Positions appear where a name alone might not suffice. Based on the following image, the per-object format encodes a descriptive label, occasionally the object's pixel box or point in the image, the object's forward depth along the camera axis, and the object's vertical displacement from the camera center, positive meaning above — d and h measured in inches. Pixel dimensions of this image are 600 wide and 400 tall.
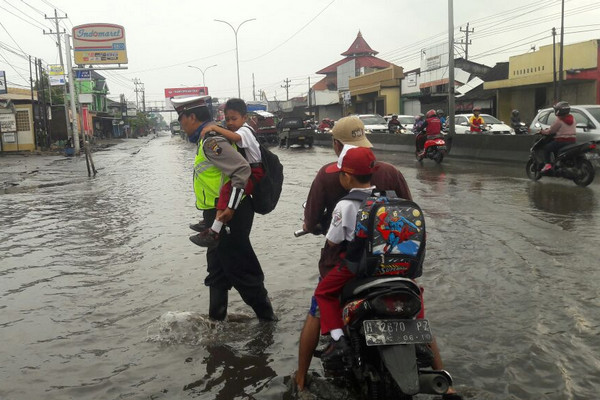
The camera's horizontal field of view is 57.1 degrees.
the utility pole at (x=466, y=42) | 2112.5 +298.4
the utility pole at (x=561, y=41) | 1024.9 +143.0
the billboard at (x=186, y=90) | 3399.1 +263.6
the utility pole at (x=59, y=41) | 1351.9 +251.6
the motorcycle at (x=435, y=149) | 648.4 -31.8
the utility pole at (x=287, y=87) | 3679.6 +271.1
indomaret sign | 1476.4 +241.1
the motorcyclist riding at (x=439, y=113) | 714.8 +11.3
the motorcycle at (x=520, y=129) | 847.1 -15.8
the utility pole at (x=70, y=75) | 1049.5 +118.7
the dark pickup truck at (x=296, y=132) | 1182.3 -10.8
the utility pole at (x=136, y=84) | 4596.5 +408.8
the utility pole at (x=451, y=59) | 807.7 +91.9
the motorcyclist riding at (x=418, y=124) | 695.4 -2.1
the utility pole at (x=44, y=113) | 1323.7 +57.6
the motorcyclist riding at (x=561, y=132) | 416.5 -11.1
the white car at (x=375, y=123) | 1122.7 +1.9
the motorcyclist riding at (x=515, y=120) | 855.1 -2.0
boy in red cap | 110.9 -22.4
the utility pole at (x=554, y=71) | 1075.9 +90.4
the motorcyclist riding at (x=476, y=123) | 847.9 -4.2
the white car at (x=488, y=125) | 897.3 -9.1
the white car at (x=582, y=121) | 509.4 -3.6
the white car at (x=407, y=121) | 1171.3 +4.2
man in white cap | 121.8 -16.6
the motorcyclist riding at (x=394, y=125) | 1026.5 -2.9
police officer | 145.9 -22.4
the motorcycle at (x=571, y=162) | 402.9 -33.6
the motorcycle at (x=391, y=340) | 100.6 -39.6
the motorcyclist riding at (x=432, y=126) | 645.9 -4.5
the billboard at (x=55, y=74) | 1758.1 +198.4
